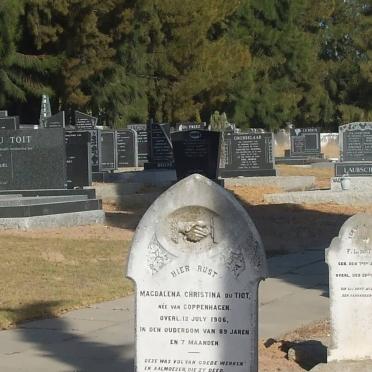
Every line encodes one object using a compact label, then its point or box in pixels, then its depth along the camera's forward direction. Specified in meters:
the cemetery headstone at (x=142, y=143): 40.34
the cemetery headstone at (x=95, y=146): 31.95
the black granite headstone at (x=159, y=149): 32.09
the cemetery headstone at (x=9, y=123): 24.86
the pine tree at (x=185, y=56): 47.94
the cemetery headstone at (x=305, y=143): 52.00
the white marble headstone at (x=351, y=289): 8.09
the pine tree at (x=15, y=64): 39.16
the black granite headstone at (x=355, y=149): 27.14
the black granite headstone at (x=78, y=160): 22.80
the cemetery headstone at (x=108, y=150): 34.44
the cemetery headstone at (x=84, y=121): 36.16
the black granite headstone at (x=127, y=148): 37.72
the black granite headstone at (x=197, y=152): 25.84
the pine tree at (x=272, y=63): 61.91
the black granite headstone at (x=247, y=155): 33.38
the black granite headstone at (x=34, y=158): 21.28
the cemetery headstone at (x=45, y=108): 34.67
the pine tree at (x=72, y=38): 39.91
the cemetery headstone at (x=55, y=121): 29.00
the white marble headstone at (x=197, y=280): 5.62
